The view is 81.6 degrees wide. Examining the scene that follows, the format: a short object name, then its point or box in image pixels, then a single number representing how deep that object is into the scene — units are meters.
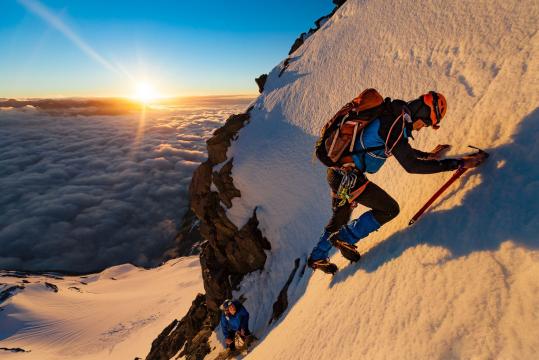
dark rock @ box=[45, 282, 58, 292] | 95.06
